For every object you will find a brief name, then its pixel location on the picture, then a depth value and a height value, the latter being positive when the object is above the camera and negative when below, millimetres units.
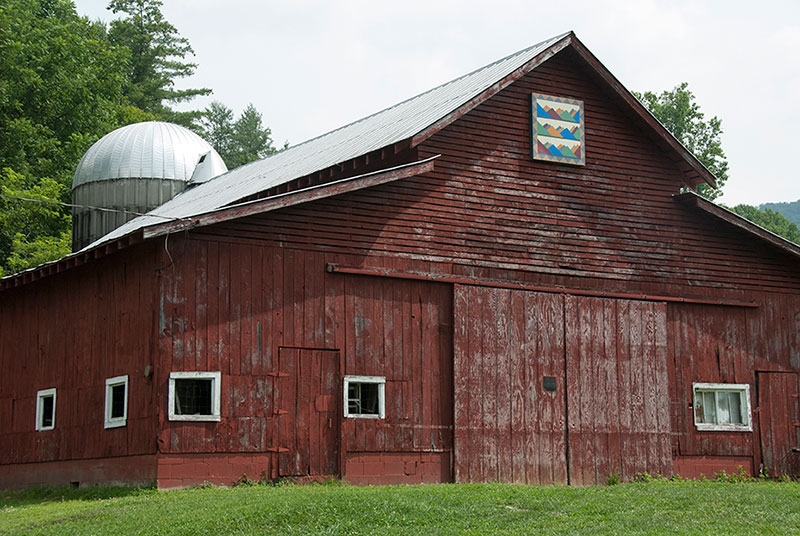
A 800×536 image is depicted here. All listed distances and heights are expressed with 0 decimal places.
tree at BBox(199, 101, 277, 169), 80438 +22087
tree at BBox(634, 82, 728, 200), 56969 +15802
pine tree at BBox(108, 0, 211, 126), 63875 +22526
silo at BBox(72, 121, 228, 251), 32188 +7635
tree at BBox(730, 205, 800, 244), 80062 +15380
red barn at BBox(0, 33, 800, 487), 18297 +2044
